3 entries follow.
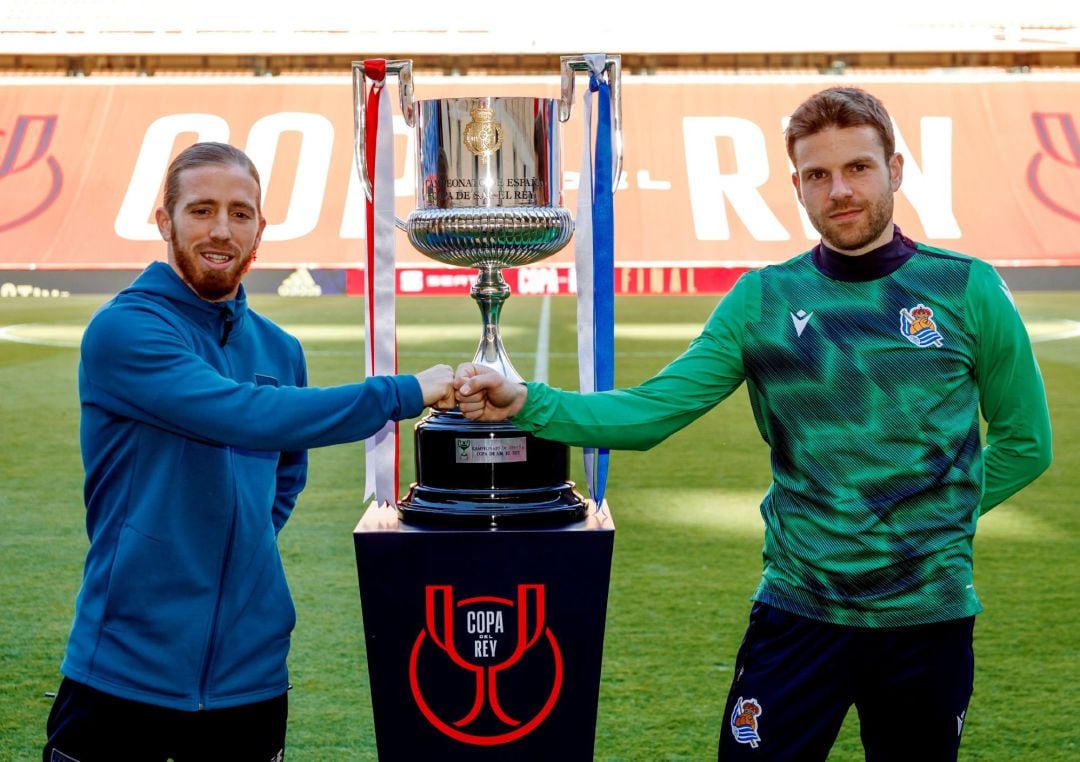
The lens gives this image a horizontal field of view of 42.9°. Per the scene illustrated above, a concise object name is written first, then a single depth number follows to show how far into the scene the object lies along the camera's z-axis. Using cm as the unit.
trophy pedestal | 205
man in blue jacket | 171
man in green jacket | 183
